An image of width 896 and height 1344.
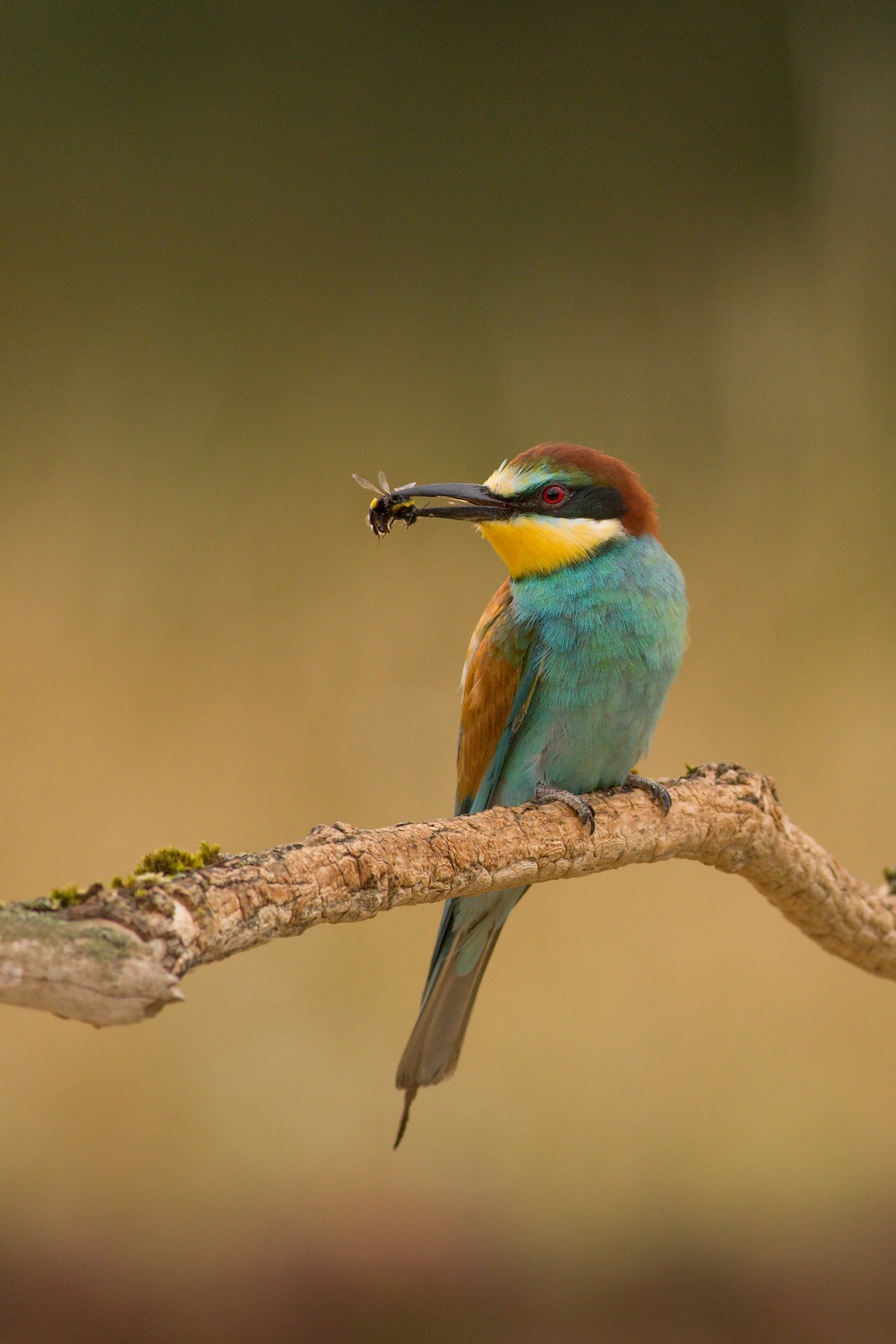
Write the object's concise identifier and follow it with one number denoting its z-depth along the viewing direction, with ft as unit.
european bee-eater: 20.95
